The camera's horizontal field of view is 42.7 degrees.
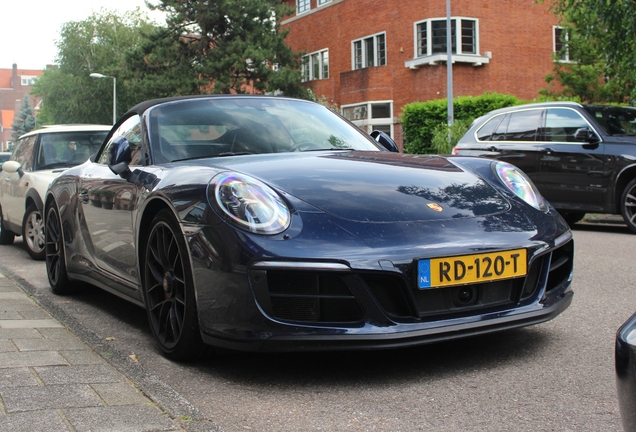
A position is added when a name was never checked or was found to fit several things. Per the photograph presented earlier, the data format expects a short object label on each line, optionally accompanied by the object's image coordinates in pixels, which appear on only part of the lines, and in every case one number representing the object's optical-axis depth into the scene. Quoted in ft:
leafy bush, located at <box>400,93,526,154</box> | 88.07
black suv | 33.19
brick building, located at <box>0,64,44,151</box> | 474.49
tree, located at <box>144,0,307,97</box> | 138.21
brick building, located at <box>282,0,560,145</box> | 107.14
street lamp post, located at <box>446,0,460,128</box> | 79.20
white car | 28.48
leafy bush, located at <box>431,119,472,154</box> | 62.80
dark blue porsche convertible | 10.97
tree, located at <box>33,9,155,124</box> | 212.43
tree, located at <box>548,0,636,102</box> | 46.06
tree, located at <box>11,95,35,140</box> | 346.74
